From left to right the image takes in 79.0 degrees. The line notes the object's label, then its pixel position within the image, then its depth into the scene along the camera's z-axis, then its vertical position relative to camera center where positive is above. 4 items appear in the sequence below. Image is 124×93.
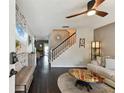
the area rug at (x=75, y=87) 2.18 -1.29
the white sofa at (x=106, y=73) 2.30 -0.91
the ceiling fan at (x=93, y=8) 1.93 +1.07
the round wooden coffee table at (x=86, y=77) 2.12 -0.93
